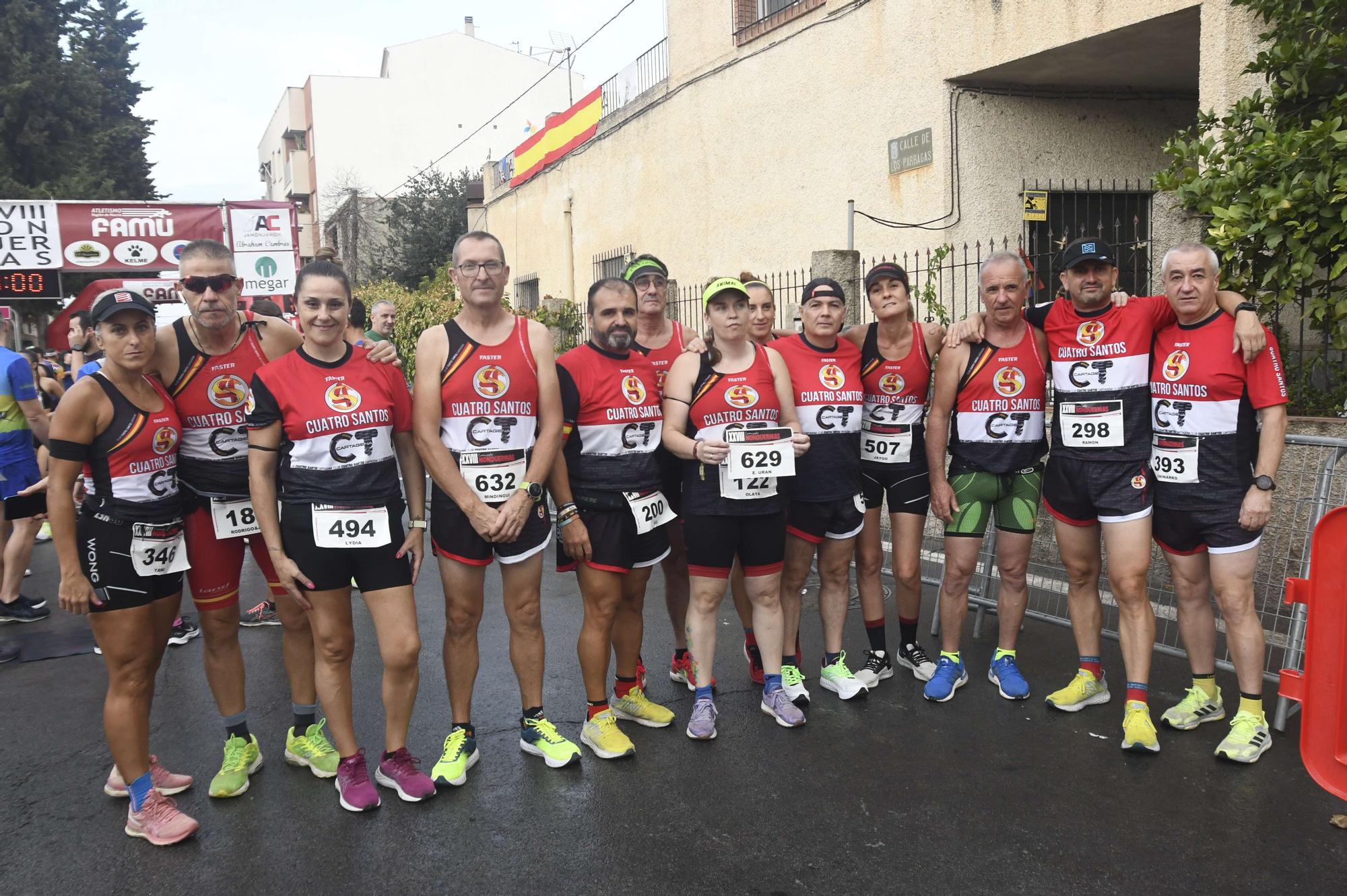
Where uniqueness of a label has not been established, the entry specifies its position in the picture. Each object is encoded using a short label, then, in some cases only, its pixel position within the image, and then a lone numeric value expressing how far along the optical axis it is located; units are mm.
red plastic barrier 2564
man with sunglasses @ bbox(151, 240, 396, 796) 4098
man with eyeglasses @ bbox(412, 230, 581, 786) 4074
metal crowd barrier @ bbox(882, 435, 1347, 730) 4633
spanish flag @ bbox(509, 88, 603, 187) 18500
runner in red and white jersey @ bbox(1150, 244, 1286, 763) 4227
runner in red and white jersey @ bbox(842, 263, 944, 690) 5070
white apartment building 42062
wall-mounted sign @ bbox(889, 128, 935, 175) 10156
